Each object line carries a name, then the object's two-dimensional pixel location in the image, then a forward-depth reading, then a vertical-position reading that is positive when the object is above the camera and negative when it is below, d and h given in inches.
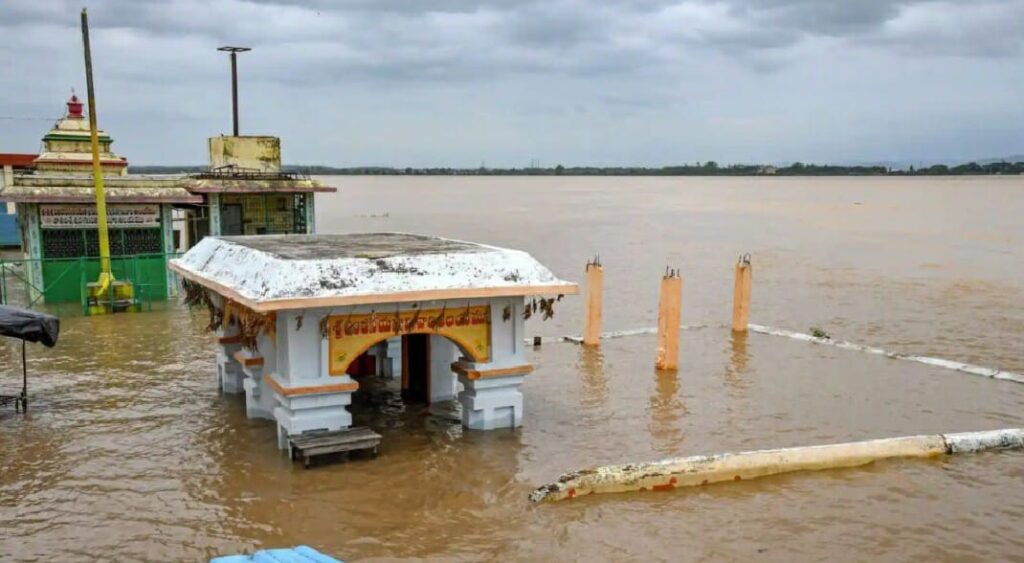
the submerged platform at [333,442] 407.2 -129.6
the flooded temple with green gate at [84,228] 893.2 -60.4
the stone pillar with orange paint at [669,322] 639.1 -110.2
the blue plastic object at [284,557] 251.2 -113.1
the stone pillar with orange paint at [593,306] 724.9 -112.1
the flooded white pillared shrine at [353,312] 411.2 -70.2
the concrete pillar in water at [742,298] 788.6 -114.1
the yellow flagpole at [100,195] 820.6 -22.9
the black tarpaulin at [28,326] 474.6 -85.2
